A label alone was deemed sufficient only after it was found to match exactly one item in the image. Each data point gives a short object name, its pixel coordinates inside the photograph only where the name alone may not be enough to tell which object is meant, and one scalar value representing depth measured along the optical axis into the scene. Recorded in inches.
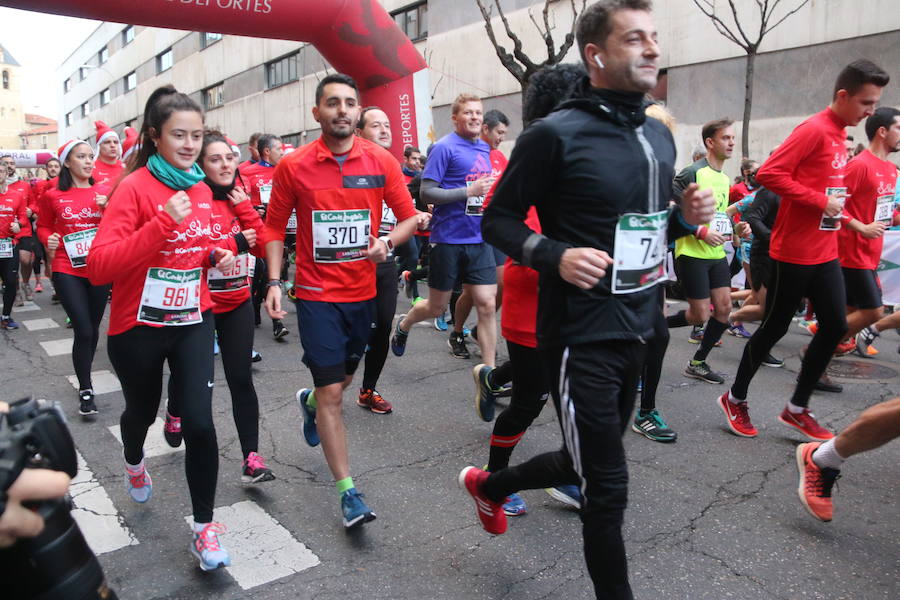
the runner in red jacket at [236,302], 149.2
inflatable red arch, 378.3
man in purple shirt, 212.4
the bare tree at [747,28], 478.6
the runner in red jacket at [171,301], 116.7
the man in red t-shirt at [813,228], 164.1
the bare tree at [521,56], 480.4
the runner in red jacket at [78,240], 206.7
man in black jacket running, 86.1
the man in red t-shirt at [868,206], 190.9
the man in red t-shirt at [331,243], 133.1
